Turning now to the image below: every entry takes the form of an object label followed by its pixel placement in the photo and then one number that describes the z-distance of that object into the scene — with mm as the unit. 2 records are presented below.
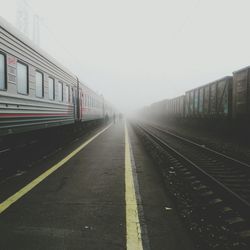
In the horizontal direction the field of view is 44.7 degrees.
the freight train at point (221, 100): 15047
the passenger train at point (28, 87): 6664
